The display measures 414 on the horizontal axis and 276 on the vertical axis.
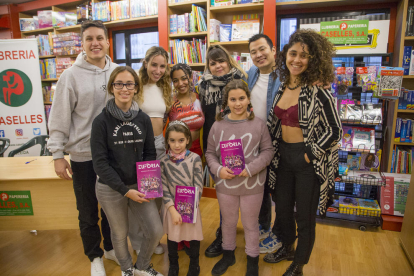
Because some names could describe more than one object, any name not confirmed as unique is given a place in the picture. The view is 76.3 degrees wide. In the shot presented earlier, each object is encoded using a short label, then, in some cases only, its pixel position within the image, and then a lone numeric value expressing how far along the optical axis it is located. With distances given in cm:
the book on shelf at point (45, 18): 439
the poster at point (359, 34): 283
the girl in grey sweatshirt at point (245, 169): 172
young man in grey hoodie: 173
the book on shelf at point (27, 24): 461
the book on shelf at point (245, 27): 319
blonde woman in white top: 195
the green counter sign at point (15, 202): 214
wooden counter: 214
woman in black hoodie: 157
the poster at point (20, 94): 372
